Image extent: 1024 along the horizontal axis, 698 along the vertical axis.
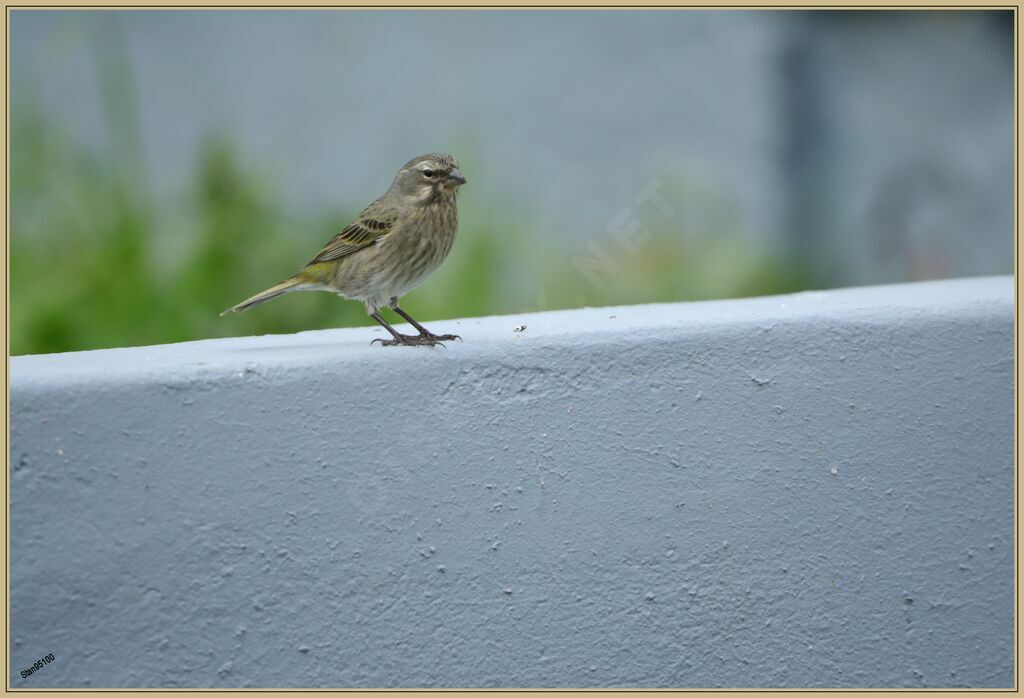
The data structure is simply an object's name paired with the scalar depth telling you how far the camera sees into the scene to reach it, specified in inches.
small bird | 243.1
